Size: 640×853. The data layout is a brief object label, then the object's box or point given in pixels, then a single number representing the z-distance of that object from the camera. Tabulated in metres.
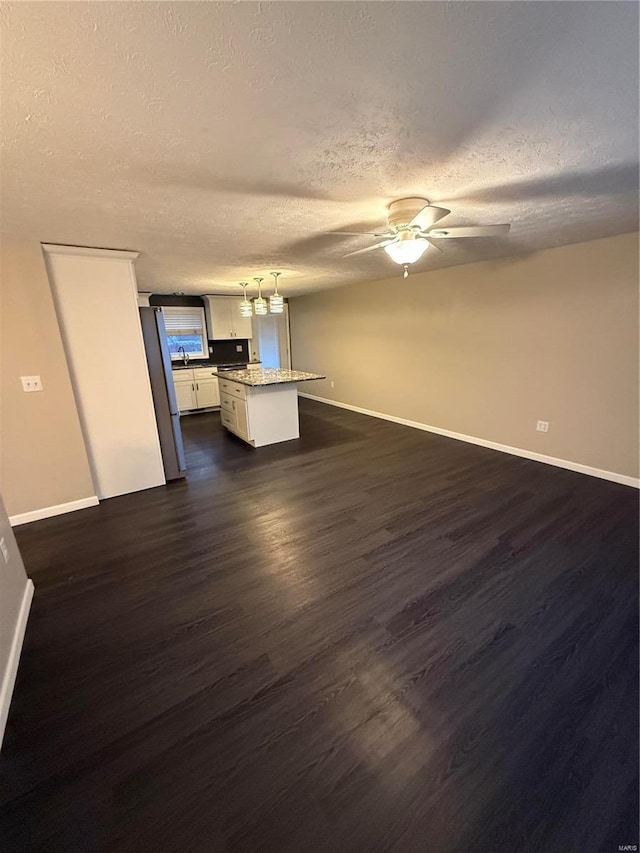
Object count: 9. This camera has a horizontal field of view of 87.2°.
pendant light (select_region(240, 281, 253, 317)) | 4.60
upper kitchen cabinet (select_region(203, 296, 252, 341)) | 6.53
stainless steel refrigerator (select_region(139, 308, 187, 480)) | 3.31
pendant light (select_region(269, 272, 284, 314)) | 4.12
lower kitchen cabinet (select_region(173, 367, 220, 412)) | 6.16
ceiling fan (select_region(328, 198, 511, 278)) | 1.96
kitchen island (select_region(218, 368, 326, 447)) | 4.37
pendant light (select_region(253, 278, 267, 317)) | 4.47
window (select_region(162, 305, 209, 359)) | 6.41
